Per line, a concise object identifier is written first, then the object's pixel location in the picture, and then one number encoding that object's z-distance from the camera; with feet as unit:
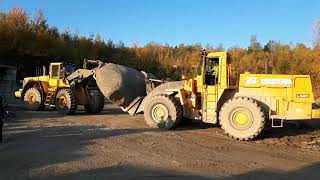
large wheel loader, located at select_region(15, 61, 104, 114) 45.12
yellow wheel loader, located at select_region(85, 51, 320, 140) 29.18
